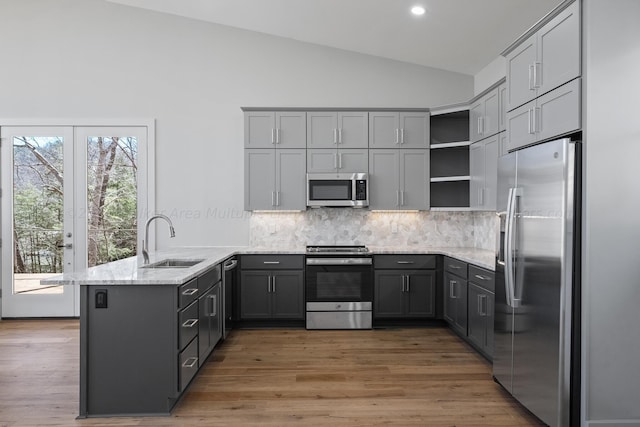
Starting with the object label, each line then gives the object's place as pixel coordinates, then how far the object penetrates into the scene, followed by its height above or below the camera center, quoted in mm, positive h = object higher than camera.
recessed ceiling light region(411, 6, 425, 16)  3933 +1906
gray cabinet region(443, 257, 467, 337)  4172 -891
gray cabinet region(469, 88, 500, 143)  4117 +995
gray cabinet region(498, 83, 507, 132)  3955 +987
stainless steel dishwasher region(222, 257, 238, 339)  4188 -868
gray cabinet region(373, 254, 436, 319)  4766 -929
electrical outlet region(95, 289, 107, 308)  2670 -577
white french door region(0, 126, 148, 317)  5164 +21
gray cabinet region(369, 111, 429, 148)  5035 +971
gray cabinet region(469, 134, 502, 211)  4200 +400
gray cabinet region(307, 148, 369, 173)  5004 +589
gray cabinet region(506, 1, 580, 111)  2428 +983
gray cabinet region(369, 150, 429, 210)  5043 +361
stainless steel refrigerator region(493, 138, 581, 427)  2359 -416
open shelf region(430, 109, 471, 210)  5281 +608
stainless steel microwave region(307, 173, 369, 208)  4949 +253
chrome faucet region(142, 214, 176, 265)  3545 -379
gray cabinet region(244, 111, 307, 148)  4965 +951
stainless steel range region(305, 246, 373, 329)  4727 -917
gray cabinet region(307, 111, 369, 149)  5000 +963
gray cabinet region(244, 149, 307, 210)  4980 +357
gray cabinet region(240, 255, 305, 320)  4742 -900
